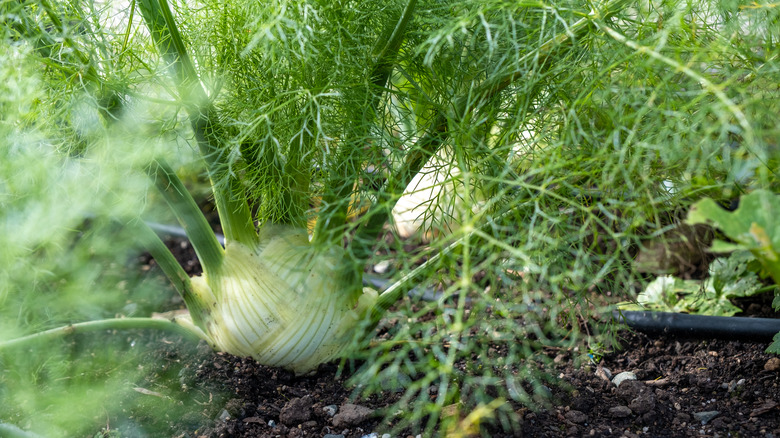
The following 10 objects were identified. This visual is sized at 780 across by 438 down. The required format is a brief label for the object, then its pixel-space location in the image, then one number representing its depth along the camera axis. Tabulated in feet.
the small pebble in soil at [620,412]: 2.60
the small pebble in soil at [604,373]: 2.99
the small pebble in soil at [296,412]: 2.67
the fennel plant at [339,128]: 2.41
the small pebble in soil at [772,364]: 2.85
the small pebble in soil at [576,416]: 2.56
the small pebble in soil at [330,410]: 2.72
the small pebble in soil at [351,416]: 2.59
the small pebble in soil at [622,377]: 2.98
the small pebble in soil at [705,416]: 2.57
